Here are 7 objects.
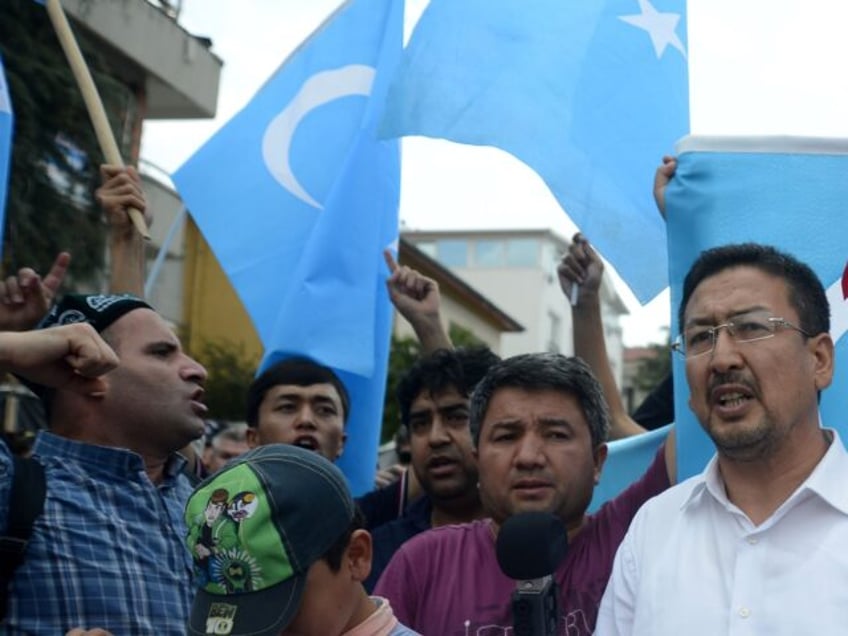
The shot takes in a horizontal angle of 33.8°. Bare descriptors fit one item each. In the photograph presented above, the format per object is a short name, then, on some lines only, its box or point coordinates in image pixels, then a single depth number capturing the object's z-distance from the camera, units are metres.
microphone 2.42
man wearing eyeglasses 2.68
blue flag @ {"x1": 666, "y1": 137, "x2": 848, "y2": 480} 3.47
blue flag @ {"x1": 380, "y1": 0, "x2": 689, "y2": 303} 4.36
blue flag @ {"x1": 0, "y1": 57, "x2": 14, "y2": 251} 4.50
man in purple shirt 3.24
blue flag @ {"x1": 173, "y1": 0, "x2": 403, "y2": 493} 5.12
